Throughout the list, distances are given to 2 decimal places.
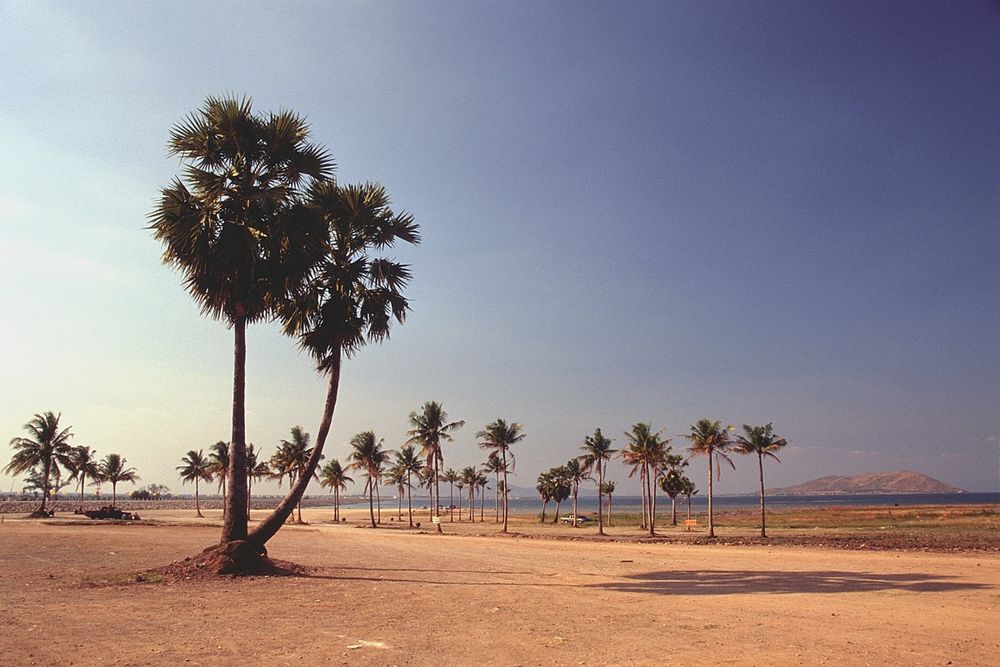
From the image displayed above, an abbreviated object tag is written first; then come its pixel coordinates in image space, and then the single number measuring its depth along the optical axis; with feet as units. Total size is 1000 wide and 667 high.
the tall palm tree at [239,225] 65.10
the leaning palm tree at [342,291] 73.92
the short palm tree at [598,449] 202.80
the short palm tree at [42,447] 234.17
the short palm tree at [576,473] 286.85
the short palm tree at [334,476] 327.26
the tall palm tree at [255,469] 307.78
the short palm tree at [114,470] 351.25
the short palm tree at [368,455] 270.26
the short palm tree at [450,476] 405.18
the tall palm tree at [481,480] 393.70
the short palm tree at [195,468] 338.54
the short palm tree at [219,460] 296.92
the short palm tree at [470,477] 391.86
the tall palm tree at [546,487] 311.06
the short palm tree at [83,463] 318.65
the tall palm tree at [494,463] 234.13
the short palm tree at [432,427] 235.40
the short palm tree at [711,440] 175.42
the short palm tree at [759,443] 180.86
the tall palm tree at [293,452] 283.38
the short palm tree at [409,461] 276.00
